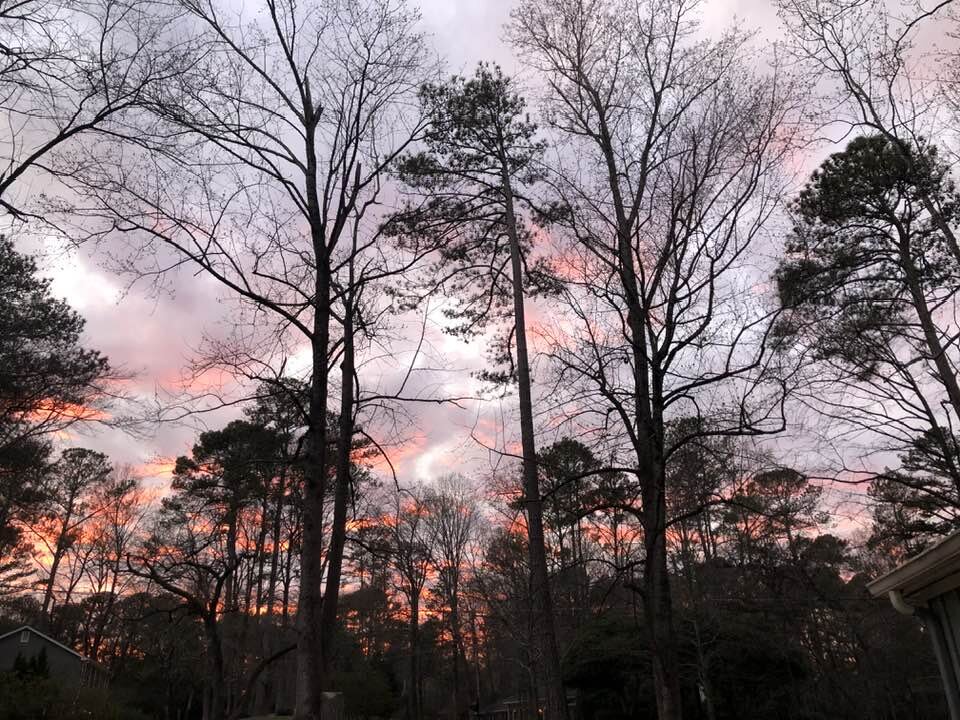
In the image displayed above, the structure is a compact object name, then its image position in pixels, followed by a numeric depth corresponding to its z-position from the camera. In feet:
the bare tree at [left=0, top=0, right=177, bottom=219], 19.30
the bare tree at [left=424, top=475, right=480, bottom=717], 82.23
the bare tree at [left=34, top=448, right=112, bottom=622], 82.58
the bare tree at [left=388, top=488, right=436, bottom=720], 27.86
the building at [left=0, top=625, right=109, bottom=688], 79.20
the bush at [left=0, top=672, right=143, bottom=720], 32.68
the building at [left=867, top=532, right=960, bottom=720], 16.29
